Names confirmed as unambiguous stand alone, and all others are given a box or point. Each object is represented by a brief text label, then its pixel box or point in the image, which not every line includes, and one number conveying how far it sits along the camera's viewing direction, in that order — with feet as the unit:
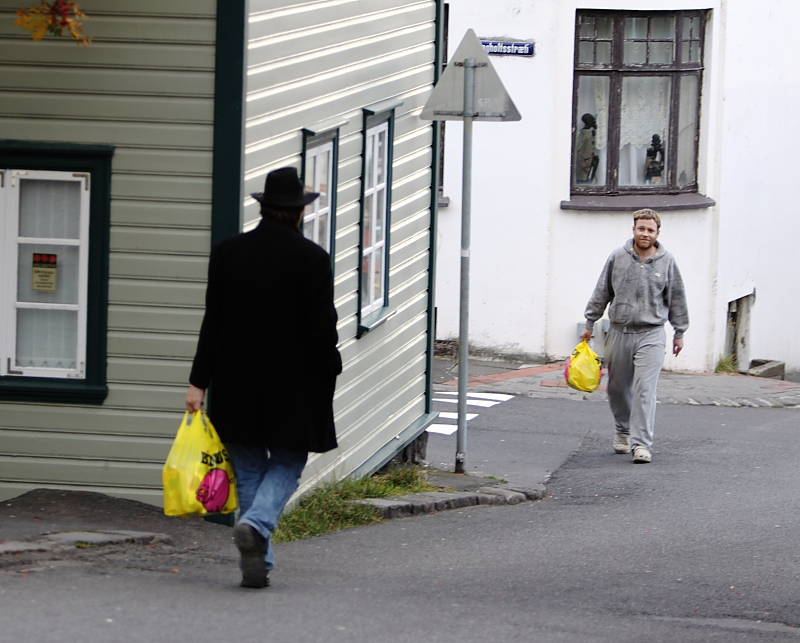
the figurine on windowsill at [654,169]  107.45
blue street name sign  102.22
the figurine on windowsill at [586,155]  106.11
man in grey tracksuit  65.00
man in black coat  34.76
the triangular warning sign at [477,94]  57.00
